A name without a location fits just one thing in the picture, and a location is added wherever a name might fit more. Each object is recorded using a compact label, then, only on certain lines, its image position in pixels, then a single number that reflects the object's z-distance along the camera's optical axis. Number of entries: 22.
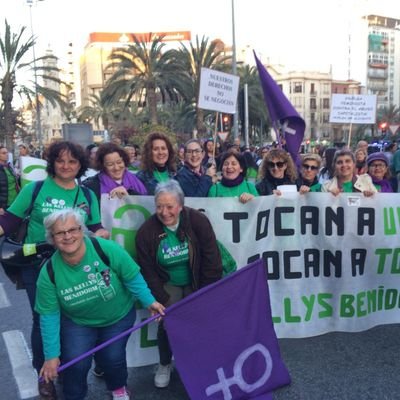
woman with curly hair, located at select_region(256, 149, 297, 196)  4.11
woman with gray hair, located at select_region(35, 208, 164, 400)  2.62
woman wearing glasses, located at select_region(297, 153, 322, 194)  4.41
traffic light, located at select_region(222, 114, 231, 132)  26.08
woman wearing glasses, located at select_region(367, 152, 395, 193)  4.66
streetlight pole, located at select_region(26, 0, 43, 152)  20.62
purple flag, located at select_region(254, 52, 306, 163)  5.34
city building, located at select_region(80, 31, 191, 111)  90.75
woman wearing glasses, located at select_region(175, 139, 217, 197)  4.05
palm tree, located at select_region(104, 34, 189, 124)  23.91
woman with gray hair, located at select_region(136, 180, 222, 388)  3.03
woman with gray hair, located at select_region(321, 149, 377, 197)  4.11
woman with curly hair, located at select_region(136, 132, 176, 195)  4.12
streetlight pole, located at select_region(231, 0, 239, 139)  21.14
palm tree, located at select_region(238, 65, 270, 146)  32.56
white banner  3.73
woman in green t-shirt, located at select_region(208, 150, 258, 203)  3.80
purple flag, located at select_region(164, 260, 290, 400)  2.70
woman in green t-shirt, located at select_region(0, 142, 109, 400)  3.05
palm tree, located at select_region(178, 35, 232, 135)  24.72
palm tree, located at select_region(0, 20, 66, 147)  19.67
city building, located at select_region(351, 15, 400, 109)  102.81
